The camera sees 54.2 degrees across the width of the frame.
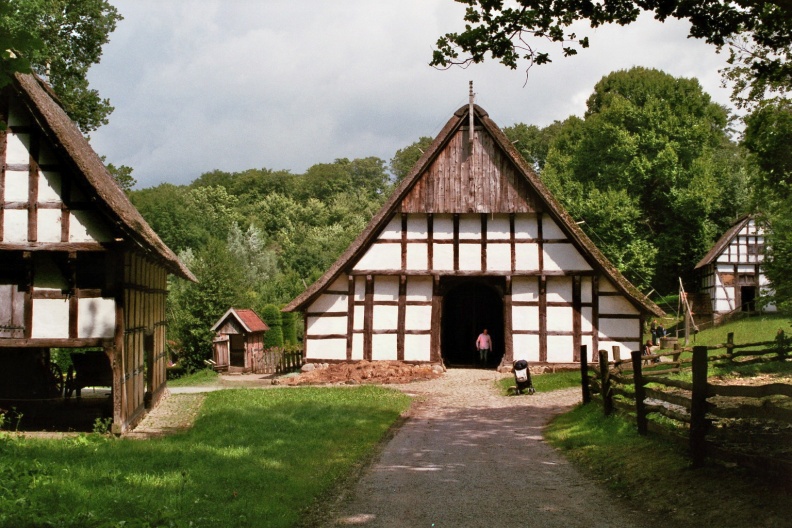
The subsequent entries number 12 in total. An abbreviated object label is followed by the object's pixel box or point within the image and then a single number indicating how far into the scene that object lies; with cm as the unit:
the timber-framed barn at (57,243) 1559
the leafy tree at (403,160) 8506
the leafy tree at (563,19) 942
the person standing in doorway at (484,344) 2920
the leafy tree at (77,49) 3000
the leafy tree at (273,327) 4019
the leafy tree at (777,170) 2345
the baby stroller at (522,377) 2148
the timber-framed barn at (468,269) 2736
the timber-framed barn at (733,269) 5166
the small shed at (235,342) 3416
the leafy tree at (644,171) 4459
